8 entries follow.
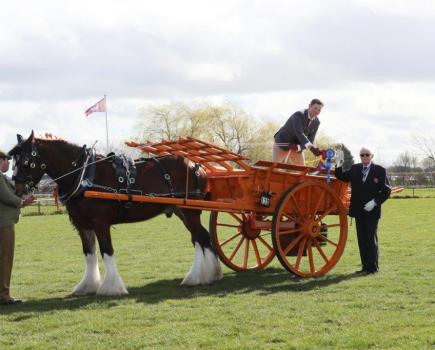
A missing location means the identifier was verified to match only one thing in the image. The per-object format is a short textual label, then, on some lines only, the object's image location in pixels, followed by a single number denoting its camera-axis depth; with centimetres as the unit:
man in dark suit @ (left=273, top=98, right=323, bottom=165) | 1073
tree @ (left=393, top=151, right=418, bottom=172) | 11205
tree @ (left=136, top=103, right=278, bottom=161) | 5728
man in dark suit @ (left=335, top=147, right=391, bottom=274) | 1072
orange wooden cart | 998
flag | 2800
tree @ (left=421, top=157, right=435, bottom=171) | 9556
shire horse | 905
